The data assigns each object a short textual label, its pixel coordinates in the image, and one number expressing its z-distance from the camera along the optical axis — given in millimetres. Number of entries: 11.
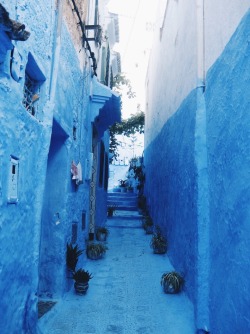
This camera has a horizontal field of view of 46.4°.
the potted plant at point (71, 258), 5168
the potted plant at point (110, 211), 14155
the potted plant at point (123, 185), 24584
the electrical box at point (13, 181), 2768
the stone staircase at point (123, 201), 16891
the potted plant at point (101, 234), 9164
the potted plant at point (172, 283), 5336
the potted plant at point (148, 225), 10669
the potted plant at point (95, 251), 7246
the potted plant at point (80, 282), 5215
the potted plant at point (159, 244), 7768
